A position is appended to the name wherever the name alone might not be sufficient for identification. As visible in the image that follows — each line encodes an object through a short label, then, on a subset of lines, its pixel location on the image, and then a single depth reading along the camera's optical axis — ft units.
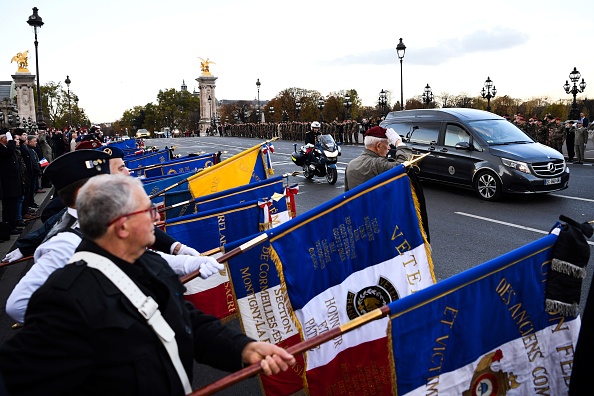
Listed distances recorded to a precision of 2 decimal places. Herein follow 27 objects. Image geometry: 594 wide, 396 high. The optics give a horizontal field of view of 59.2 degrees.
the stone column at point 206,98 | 344.69
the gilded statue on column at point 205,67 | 349.41
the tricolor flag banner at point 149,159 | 47.11
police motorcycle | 52.80
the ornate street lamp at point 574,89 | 84.33
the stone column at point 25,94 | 240.12
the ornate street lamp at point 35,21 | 77.00
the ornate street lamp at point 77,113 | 315.41
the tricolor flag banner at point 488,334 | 9.05
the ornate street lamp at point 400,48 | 93.33
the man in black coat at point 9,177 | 33.22
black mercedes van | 38.14
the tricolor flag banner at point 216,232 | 16.84
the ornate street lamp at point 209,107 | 346.74
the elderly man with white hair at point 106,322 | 5.75
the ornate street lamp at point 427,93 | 119.24
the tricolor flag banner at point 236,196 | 21.90
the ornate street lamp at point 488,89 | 101.50
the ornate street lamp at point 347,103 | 129.96
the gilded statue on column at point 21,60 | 235.91
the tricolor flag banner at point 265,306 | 12.92
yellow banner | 24.94
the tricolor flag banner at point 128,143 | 80.98
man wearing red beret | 17.79
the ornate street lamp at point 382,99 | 122.54
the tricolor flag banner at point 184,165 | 37.78
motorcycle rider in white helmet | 61.72
